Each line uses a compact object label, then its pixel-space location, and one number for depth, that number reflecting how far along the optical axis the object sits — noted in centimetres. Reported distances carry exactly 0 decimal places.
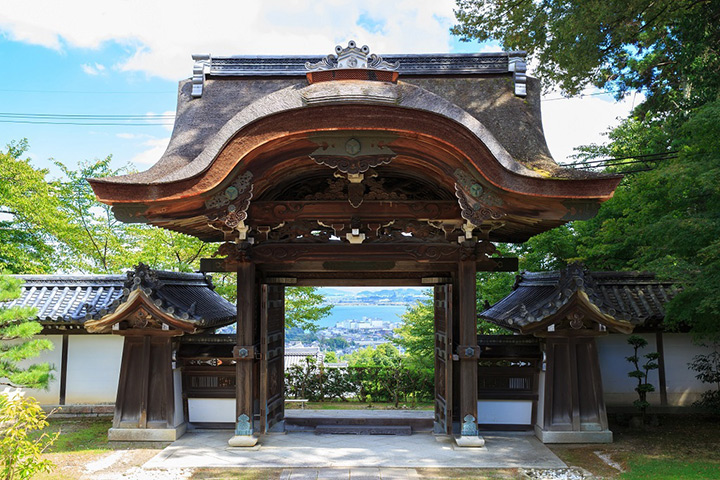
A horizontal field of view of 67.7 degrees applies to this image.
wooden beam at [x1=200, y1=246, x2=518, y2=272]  766
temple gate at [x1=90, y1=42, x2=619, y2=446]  606
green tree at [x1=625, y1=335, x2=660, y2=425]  811
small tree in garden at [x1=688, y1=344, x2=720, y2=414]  867
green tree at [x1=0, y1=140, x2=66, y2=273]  1435
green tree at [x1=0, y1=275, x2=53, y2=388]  650
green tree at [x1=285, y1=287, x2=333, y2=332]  1362
